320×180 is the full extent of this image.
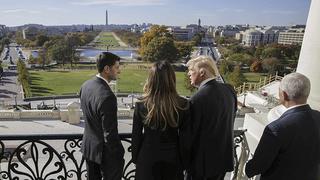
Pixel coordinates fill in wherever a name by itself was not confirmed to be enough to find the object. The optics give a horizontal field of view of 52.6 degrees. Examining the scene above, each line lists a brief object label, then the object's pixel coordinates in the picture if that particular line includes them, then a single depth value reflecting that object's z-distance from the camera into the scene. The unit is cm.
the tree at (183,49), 7044
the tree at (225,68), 5497
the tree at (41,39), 10650
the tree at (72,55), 7362
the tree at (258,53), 8078
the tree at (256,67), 6538
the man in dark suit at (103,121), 371
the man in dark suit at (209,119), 354
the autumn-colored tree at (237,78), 4519
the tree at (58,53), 7138
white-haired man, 308
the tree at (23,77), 4470
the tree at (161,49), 6319
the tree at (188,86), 4166
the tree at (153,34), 7031
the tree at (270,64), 6286
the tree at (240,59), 6956
